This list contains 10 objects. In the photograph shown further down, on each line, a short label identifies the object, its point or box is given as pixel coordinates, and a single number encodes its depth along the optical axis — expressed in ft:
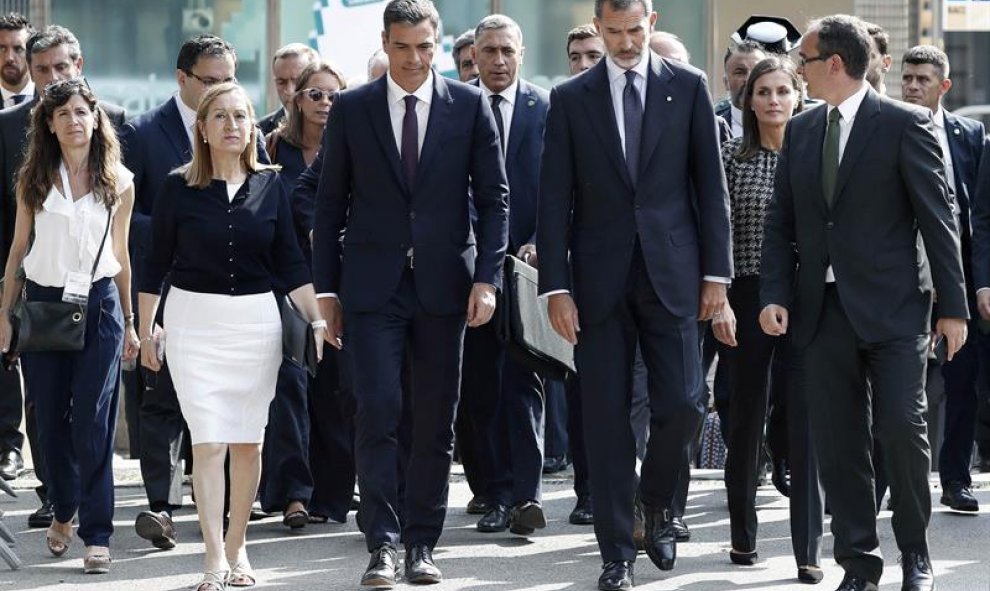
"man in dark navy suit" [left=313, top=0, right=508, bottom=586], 53.98
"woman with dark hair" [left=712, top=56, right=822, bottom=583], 56.70
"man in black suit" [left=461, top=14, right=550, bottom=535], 62.49
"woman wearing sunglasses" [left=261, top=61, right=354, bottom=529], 64.69
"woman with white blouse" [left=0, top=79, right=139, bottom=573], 57.52
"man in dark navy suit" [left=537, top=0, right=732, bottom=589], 53.26
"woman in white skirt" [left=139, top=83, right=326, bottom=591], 53.72
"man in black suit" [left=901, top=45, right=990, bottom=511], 68.18
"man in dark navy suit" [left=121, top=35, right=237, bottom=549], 62.69
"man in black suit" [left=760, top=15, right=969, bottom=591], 49.88
